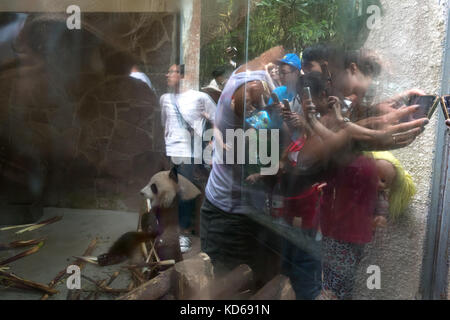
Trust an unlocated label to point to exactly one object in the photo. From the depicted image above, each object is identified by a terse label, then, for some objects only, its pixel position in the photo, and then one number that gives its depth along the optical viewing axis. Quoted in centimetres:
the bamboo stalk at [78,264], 150
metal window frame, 139
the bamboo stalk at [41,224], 165
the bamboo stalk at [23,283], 147
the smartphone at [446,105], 121
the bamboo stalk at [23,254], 159
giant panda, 149
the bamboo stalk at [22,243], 163
